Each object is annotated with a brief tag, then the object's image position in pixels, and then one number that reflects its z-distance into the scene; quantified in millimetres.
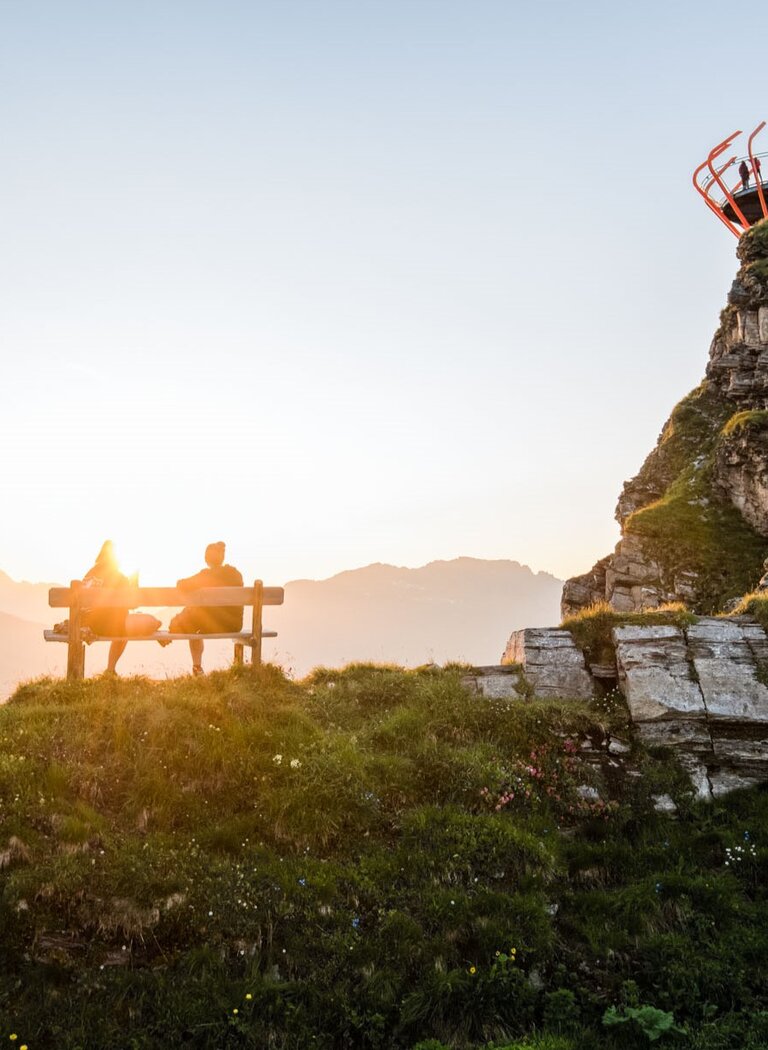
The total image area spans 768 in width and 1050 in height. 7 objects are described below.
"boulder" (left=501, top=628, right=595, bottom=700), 14086
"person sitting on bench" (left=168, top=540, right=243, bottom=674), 14375
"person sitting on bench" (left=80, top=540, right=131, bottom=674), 14023
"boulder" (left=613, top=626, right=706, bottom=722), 12586
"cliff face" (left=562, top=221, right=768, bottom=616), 29453
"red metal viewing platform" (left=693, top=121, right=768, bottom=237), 56469
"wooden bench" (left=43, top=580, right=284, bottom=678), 13781
